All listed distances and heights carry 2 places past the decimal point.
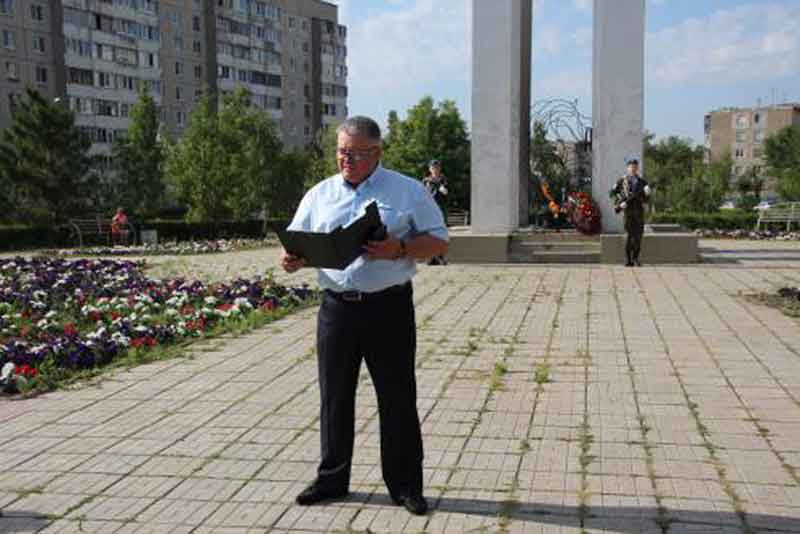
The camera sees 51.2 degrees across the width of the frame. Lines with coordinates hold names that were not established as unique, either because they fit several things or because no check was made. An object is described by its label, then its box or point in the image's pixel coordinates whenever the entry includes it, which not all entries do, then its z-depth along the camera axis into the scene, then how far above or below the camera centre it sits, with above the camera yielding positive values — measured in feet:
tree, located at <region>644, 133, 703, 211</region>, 208.19 +7.10
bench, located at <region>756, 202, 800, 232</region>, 94.77 -4.07
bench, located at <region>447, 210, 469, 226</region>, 93.61 -4.18
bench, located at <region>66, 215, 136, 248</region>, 90.53 -4.58
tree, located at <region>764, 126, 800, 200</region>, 197.56 +8.98
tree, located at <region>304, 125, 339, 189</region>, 151.64 +3.81
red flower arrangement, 52.90 -2.16
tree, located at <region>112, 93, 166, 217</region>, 162.71 +3.78
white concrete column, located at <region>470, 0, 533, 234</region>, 53.16 +4.60
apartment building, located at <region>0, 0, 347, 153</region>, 187.42 +34.28
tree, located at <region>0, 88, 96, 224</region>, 111.86 +3.15
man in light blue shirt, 12.24 -1.91
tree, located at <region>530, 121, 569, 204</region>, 66.18 +1.40
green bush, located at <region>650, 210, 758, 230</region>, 99.14 -4.74
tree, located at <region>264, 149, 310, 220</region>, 146.30 +0.13
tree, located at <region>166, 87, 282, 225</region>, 109.50 +2.43
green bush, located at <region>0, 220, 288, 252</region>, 92.68 -5.74
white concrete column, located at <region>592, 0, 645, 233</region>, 51.16 +5.66
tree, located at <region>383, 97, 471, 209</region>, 173.06 +8.70
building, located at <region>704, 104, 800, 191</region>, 412.98 +25.68
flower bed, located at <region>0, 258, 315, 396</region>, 23.82 -4.82
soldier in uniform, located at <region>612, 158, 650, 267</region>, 46.39 -1.05
